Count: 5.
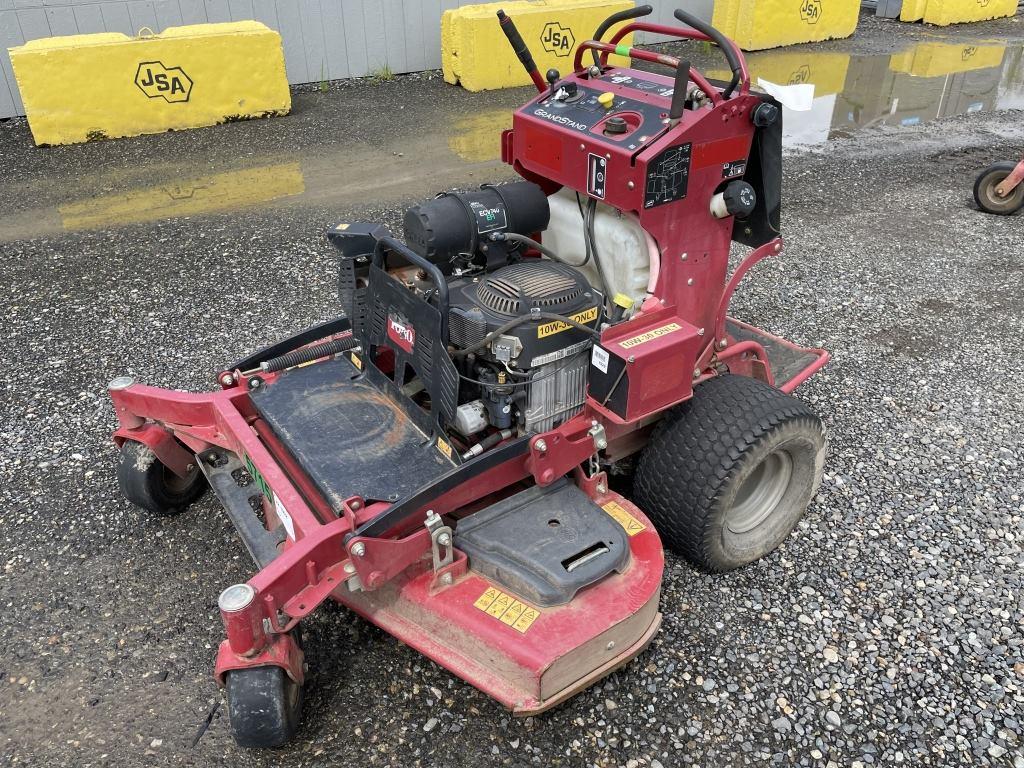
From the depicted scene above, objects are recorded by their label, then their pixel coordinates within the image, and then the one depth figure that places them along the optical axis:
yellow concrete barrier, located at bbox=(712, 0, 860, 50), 12.16
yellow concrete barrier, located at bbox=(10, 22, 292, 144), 8.05
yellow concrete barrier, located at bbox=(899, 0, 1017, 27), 14.02
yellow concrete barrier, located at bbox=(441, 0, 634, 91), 9.91
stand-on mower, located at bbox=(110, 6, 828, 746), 2.57
